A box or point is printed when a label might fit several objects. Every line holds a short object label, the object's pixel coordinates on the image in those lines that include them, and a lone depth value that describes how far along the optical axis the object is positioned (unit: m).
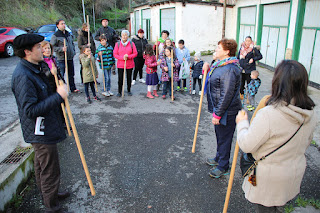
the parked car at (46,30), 17.35
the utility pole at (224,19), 14.35
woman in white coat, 1.96
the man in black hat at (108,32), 9.25
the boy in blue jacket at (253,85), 6.51
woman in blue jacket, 3.32
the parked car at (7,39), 14.09
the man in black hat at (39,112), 2.55
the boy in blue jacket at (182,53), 7.88
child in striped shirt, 7.55
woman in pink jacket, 7.38
